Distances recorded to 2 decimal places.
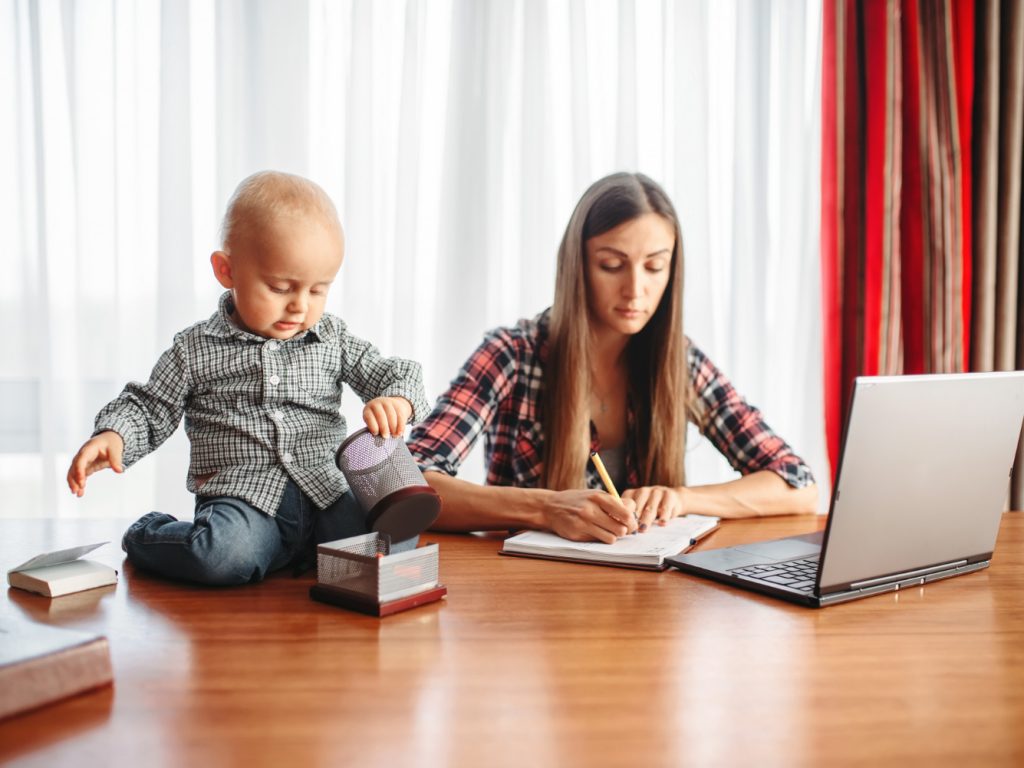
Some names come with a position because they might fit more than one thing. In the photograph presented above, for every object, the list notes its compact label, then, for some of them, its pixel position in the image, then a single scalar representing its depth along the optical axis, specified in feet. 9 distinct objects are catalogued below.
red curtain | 8.19
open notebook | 3.74
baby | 3.49
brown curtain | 8.12
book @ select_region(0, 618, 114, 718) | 2.18
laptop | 3.08
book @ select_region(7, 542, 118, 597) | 3.22
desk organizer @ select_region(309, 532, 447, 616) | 3.03
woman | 5.56
